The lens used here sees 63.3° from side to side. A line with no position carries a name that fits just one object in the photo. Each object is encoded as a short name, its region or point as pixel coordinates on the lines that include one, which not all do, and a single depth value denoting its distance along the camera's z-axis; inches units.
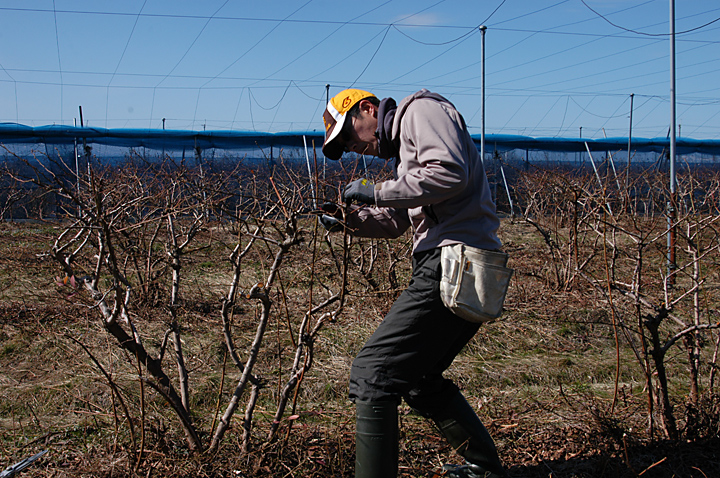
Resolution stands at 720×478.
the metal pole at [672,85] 281.7
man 67.6
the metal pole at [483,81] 419.5
